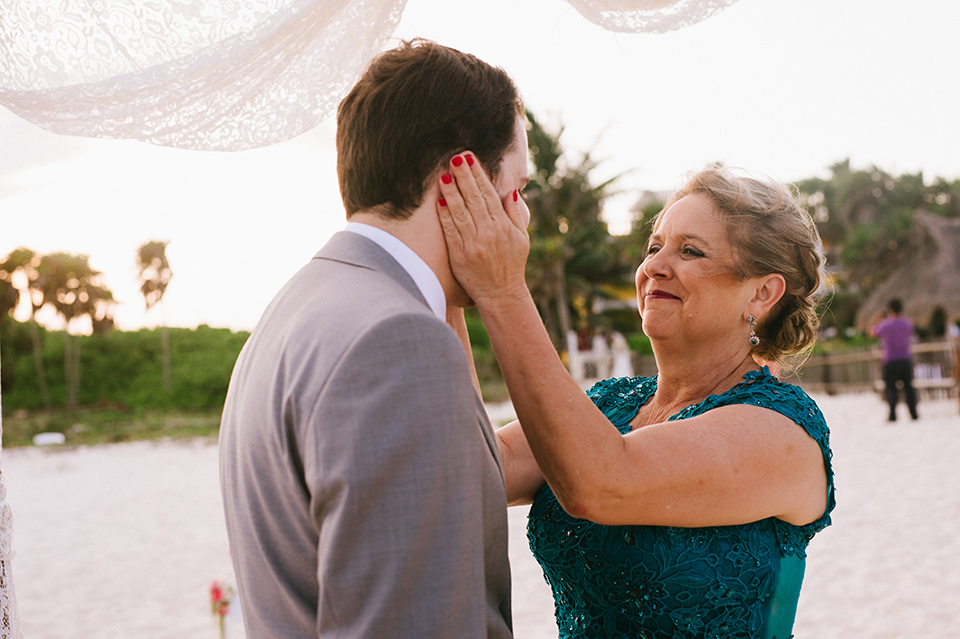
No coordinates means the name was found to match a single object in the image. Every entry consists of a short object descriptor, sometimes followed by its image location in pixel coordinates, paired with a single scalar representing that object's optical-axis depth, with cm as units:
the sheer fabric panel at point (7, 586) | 189
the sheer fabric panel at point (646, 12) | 231
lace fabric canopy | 185
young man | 112
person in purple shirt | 1359
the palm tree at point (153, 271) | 2939
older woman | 164
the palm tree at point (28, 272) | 2762
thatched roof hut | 2272
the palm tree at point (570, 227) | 3319
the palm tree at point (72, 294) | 2817
